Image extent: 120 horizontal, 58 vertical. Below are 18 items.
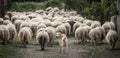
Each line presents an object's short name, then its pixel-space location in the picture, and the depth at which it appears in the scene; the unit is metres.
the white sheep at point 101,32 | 19.41
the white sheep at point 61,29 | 21.20
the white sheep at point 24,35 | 18.33
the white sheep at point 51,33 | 18.62
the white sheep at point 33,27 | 22.23
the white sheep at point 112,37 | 17.55
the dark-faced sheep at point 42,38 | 17.47
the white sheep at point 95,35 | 19.00
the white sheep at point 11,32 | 19.75
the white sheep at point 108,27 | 21.57
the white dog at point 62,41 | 16.88
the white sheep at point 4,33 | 18.83
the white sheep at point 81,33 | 19.73
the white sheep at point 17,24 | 25.15
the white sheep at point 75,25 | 24.00
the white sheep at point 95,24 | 22.39
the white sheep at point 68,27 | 23.41
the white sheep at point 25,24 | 22.70
